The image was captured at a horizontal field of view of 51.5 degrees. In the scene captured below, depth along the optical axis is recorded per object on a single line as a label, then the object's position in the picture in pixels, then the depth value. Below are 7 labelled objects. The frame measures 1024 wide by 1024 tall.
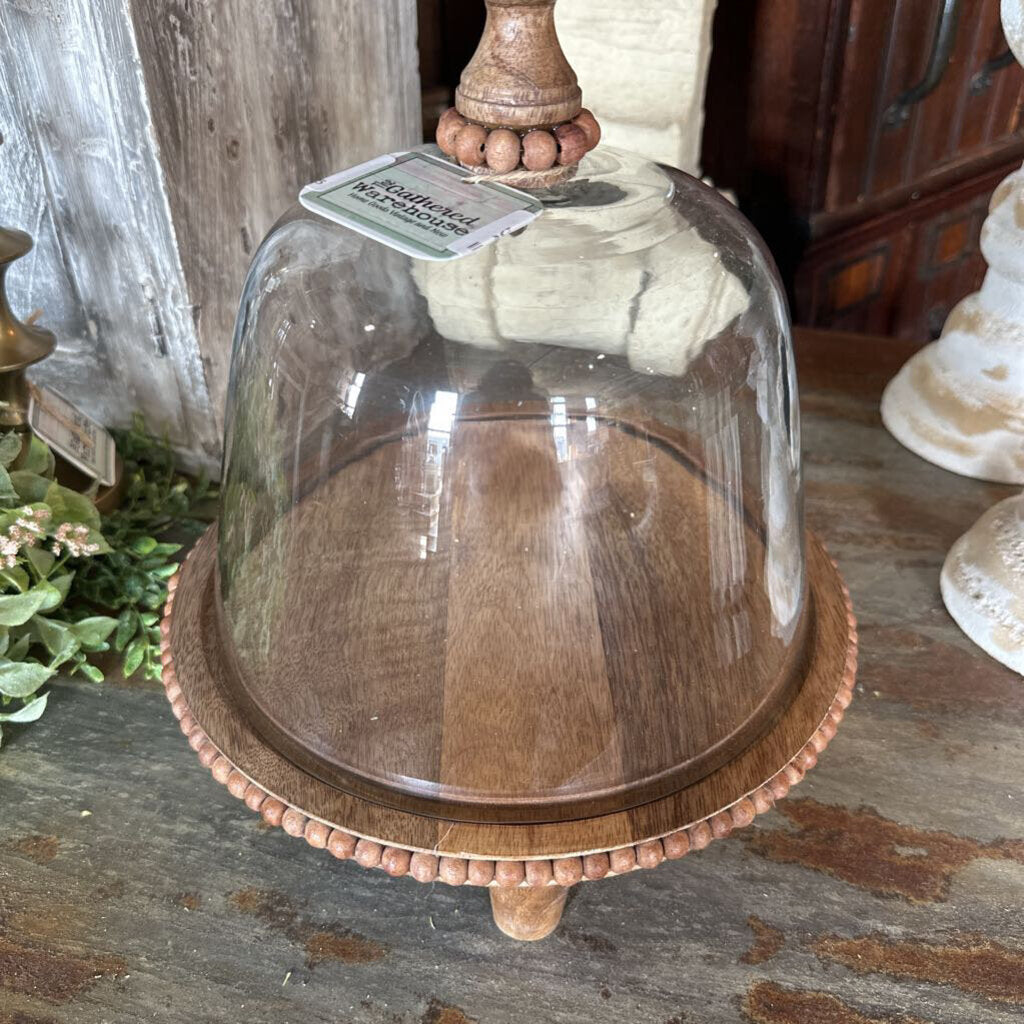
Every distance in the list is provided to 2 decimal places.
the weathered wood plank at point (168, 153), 0.84
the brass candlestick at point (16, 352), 0.87
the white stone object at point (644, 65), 1.14
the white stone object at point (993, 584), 0.89
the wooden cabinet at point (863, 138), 1.28
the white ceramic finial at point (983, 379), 1.03
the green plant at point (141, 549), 0.91
